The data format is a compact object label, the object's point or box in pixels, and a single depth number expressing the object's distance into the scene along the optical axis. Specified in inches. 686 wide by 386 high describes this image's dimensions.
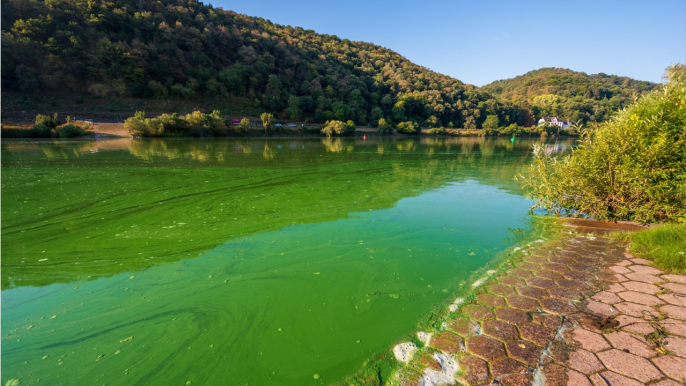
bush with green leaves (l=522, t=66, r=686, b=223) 168.9
